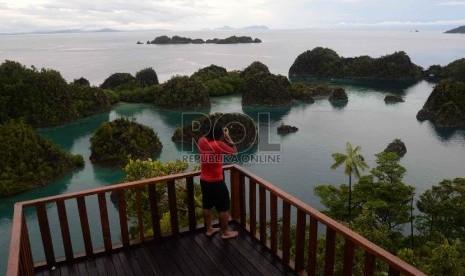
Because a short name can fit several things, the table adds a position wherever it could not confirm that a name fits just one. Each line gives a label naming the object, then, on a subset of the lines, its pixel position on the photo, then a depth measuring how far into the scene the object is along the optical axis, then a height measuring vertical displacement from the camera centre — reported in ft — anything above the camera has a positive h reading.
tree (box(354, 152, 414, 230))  84.28 -34.95
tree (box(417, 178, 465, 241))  77.25 -36.45
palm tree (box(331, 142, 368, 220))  92.05 -30.11
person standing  18.25 -6.66
